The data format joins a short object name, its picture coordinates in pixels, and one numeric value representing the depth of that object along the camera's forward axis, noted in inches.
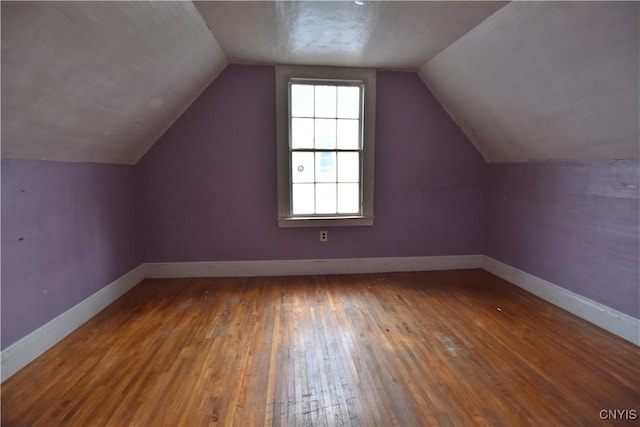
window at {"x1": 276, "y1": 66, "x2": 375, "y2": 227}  138.6
